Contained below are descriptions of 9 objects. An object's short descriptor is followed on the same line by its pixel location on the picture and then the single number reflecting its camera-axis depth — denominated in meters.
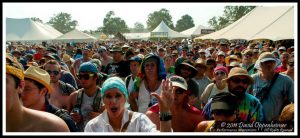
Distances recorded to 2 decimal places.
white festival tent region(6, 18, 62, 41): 28.86
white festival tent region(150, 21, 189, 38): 44.54
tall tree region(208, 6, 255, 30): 79.06
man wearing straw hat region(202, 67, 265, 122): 3.77
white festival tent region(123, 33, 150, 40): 59.22
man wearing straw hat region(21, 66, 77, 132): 3.48
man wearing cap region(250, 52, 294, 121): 5.07
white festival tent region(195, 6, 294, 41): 12.90
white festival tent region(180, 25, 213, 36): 47.23
